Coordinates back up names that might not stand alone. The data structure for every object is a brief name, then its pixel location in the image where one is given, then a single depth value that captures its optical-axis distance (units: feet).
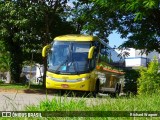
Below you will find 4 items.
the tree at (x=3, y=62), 193.24
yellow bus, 73.31
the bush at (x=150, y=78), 59.57
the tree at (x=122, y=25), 85.46
